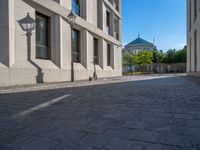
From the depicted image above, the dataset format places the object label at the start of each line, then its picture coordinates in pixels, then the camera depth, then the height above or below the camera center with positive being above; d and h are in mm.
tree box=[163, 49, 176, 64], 59750 +4553
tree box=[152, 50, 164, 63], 61406 +4634
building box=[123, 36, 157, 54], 84812 +11609
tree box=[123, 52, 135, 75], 53669 +3435
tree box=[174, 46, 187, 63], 56944 +4542
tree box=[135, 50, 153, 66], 54750 +3826
